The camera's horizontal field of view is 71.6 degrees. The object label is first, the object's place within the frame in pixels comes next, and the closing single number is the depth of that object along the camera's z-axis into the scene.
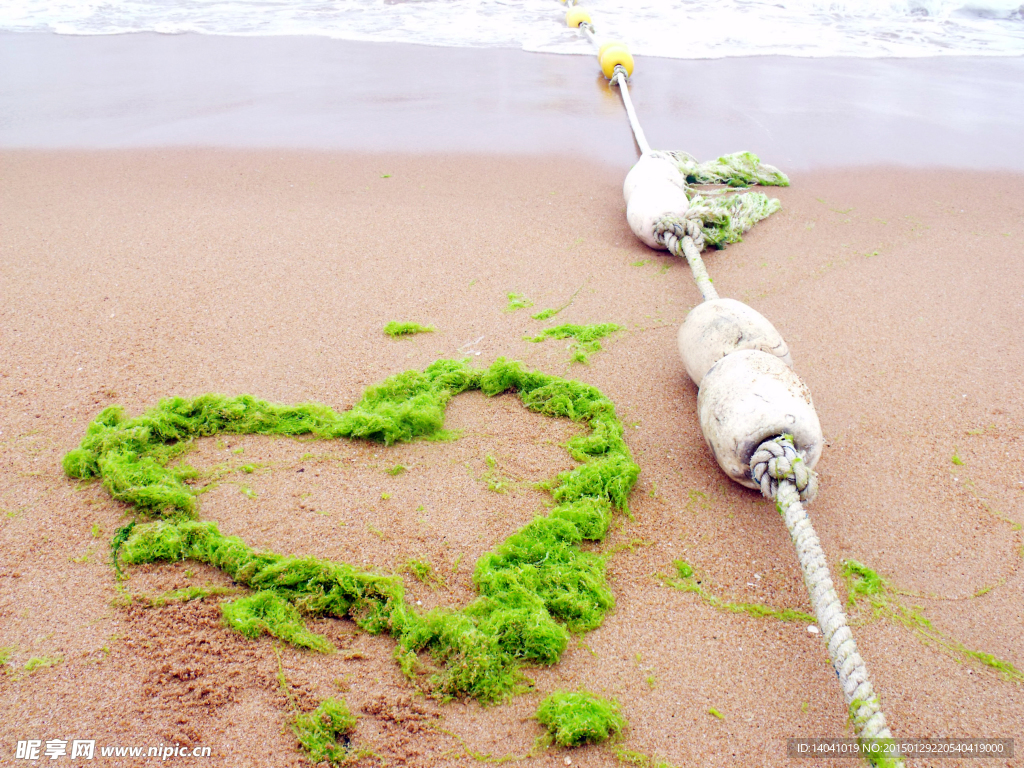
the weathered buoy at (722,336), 2.84
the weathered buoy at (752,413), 2.40
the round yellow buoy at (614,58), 6.72
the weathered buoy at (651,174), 4.42
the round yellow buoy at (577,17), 8.41
